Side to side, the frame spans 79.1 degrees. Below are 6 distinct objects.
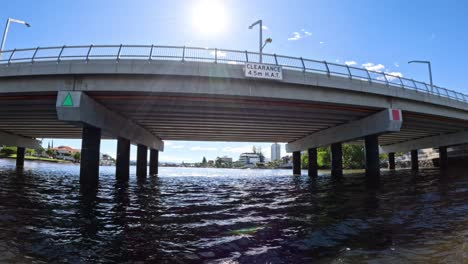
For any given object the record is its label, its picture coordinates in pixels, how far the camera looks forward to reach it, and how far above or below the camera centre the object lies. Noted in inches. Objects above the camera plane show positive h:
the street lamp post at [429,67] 1534.2 +502.8
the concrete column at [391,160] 2422.5 -10.7
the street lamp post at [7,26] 1033.5 +497.1
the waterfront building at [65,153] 6289.4 +147.3
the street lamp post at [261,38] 1039.6 +443.7
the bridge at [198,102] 770.2 +183.8
